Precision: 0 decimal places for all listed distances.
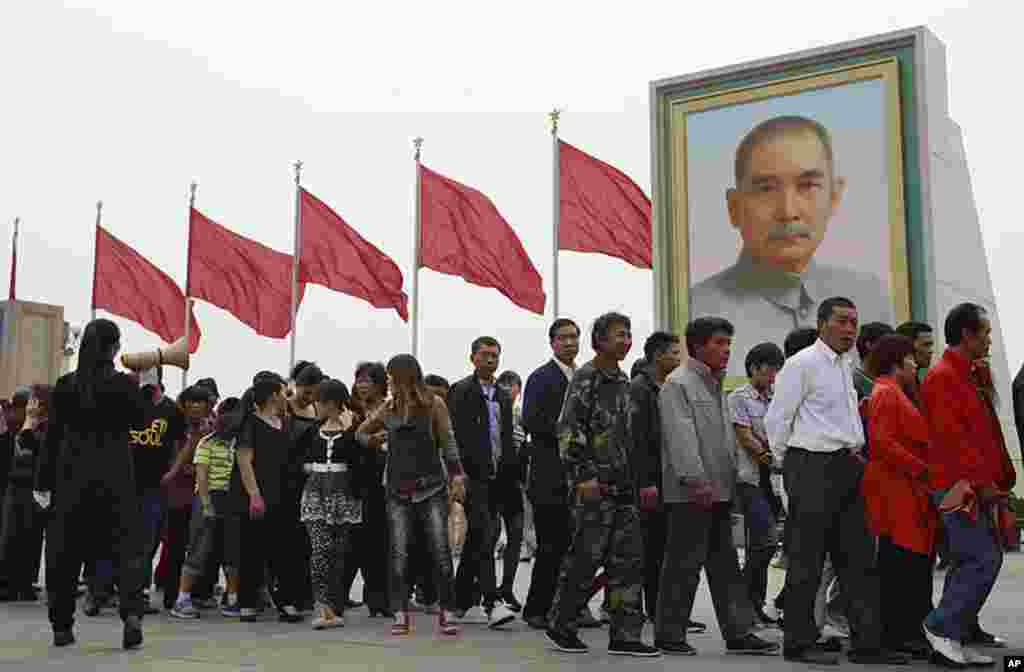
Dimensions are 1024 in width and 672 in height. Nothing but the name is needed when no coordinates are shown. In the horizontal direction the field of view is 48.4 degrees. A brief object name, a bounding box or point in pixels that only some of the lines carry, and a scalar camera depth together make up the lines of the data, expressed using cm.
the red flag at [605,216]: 2006
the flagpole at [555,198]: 2030
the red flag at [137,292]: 2083
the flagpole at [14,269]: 3209
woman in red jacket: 593
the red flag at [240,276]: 2052
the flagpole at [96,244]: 2125
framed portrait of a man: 2253
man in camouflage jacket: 622
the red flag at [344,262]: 1995
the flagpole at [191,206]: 2053
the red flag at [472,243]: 1931
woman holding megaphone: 655
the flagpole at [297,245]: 2038
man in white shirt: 594
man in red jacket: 569
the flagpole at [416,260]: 1980
